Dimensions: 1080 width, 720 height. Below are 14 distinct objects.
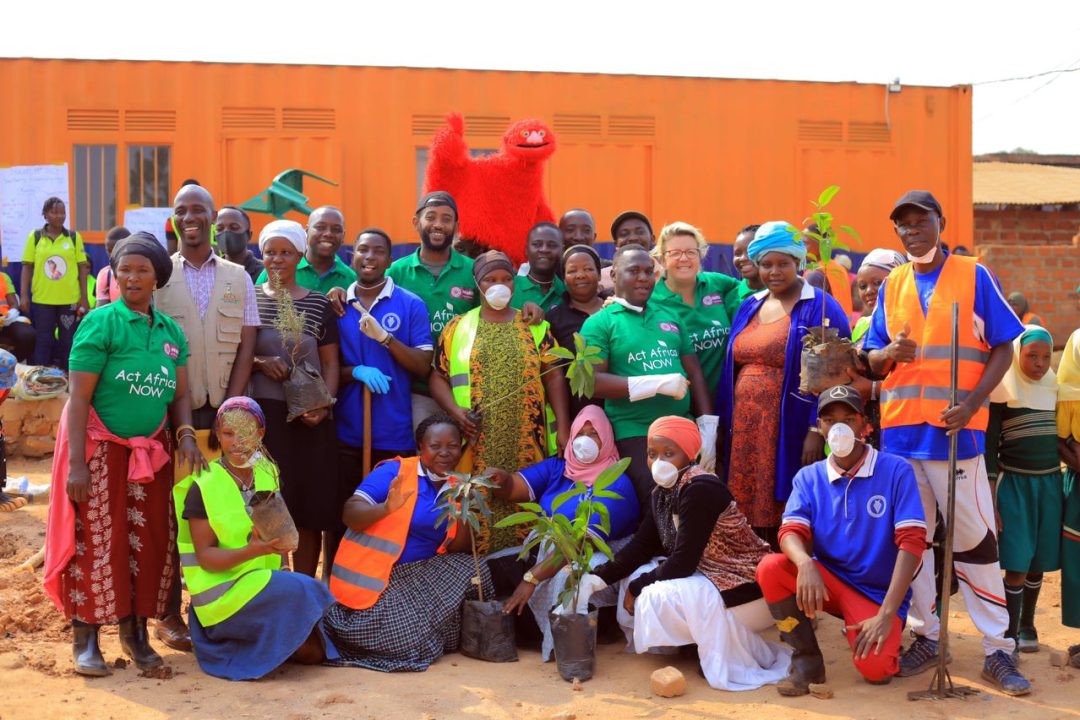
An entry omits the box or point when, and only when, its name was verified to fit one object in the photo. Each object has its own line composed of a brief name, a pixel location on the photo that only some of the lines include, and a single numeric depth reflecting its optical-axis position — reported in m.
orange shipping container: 13.41
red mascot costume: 7.09
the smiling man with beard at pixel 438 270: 6.17
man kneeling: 4.71
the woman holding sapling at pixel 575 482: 5.44
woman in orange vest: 5.28
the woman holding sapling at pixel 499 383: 5.75
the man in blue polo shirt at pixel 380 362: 5.82
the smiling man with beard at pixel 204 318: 5.39
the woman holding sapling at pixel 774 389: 5.50
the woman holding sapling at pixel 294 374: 5.50
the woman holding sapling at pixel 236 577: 4.95
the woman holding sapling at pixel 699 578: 5.00
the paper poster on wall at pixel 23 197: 13.05
